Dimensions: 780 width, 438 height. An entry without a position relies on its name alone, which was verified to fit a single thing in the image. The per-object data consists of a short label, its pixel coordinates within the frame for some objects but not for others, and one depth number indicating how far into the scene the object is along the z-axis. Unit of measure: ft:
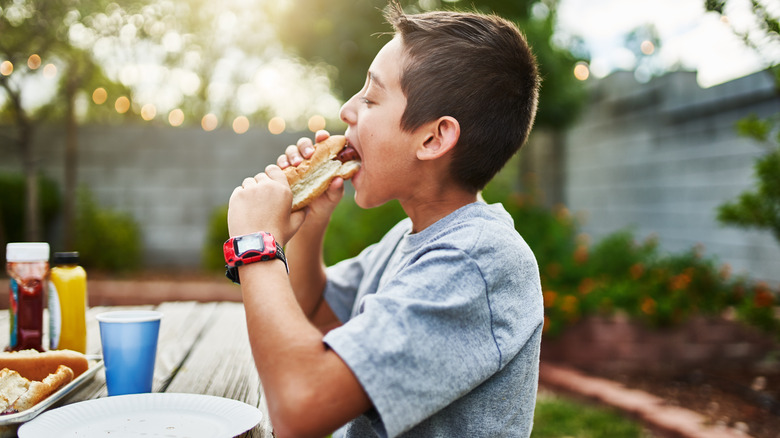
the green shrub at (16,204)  25.04
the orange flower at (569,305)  14.30
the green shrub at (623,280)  14.14
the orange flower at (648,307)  14.03
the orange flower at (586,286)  15.34
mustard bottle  5.40
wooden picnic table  5.21
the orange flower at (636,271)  15.90
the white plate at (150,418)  4.01
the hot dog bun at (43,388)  4.11
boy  3.69
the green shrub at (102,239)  24.76
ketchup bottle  5.16
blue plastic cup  4.80
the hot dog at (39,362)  4.63
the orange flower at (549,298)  14.74
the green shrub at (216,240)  25.16
